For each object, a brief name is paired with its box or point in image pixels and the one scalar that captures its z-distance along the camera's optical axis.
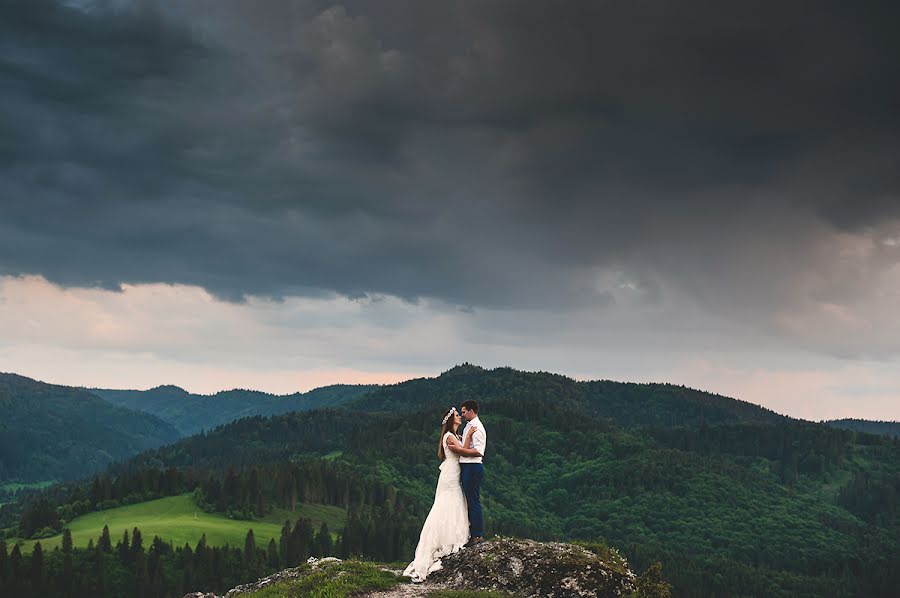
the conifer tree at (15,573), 151.34
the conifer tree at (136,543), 174.25
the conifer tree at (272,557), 177.25
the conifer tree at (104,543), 175.89
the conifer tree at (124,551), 175.12
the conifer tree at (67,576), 159.00
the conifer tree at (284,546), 180.25
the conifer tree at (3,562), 153.00
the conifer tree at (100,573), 163.75
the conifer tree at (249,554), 173.50
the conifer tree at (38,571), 155.25
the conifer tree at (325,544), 196.50
